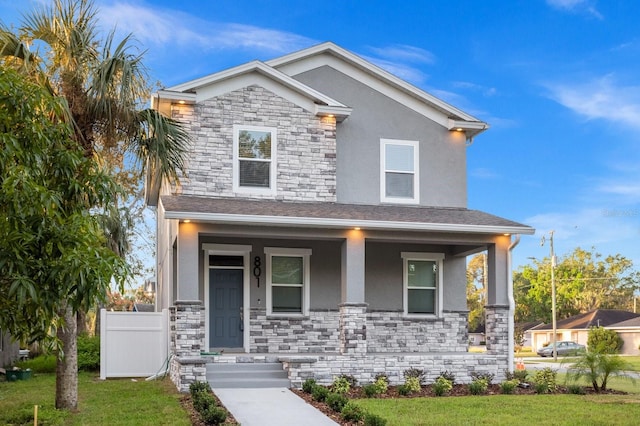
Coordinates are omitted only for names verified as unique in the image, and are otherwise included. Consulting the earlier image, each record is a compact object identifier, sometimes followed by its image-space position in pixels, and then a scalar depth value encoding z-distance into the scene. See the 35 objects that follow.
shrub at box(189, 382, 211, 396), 12.45
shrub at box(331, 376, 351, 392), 13.59
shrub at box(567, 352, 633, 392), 14.80
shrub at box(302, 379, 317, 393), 13.29
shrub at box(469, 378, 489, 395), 14.18
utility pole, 40.95
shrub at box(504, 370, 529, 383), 15.35
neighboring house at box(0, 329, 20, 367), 18.11
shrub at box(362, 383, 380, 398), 13.47
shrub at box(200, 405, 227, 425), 9.91
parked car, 45.12
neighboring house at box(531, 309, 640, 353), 50.12
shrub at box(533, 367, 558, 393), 14.54
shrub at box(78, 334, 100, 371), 17.89
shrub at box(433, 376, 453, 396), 13.96
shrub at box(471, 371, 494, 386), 15.16
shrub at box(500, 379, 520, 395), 14.38
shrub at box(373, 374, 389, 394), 13.70
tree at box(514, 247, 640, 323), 57.03
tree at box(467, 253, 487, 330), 64.00
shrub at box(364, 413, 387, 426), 9.41
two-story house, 14.78
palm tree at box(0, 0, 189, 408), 11.12
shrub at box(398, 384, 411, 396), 13.84
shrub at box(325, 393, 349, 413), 11.31
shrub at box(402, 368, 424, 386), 14.68
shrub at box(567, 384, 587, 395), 14.66
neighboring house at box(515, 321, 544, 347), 57.52
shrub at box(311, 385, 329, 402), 12.32
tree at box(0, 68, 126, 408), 6.55
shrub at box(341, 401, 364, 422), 10.35
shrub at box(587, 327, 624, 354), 42.78
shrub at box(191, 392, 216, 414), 10.76
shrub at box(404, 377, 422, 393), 14.00
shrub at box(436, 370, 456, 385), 14.96
